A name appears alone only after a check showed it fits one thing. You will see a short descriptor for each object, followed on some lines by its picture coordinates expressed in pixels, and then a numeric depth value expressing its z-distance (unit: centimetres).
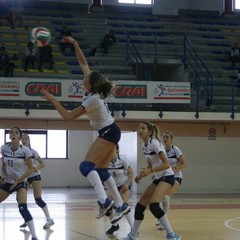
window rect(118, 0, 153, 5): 3195
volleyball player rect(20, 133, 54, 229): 1155
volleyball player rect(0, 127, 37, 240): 909
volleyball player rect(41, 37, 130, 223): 748
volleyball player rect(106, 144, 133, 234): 1109
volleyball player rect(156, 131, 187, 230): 1115
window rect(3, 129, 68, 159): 3000
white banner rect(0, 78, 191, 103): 2052
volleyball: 852
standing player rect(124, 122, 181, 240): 880
